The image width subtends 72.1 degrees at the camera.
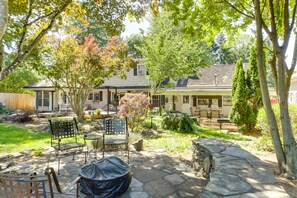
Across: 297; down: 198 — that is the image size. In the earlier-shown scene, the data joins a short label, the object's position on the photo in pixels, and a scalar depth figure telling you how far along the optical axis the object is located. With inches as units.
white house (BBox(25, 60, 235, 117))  698.2
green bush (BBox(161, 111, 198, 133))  431.3
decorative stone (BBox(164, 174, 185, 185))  167.5
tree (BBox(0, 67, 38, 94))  1022.4
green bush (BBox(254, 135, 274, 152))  247.2
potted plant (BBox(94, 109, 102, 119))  606.7
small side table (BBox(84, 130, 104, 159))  216.6
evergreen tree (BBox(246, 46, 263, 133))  428.5
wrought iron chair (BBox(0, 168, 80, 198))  79.8
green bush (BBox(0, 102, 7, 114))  712.4
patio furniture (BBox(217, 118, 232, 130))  493.4
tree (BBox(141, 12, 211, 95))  580.4
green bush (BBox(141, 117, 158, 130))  447.1
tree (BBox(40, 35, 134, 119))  480.4
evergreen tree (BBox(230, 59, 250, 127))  436.5
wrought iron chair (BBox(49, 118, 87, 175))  206.0
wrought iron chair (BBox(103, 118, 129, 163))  249.9
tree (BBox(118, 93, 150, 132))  379.9
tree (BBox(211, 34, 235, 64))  1610.5
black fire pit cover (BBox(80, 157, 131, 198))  139.7
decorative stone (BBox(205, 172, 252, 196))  108.6
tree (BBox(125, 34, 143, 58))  1322.6
